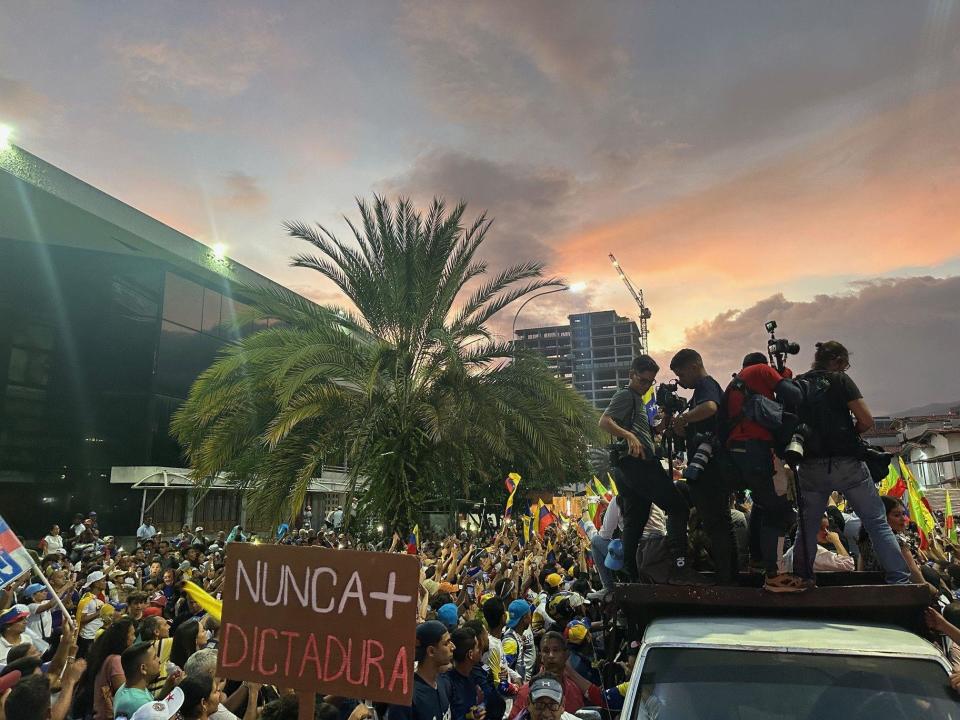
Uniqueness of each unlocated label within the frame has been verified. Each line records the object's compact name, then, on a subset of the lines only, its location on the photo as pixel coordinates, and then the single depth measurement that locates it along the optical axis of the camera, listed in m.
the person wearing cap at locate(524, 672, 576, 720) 3.34
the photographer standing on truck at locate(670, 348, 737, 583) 4.31
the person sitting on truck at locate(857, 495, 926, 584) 4.07
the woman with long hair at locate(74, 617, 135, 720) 4.48
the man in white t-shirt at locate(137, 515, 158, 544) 18.66
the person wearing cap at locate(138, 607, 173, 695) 5.08
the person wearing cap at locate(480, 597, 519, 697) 5.59
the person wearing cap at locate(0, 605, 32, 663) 5.59
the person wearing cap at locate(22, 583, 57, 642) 6.96
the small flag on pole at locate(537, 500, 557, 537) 15.50
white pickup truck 2.88
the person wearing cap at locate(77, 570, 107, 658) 7.51
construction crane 145.88
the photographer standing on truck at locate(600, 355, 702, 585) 4.65
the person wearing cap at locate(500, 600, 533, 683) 5.54
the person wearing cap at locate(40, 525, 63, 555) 14.56
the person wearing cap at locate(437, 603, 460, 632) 5.25
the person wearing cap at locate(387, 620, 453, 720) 3.83
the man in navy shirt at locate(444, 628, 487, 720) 4.24
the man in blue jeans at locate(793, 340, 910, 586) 4.07
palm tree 13.02
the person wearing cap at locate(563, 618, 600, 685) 4.78
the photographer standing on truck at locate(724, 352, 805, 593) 4.25
